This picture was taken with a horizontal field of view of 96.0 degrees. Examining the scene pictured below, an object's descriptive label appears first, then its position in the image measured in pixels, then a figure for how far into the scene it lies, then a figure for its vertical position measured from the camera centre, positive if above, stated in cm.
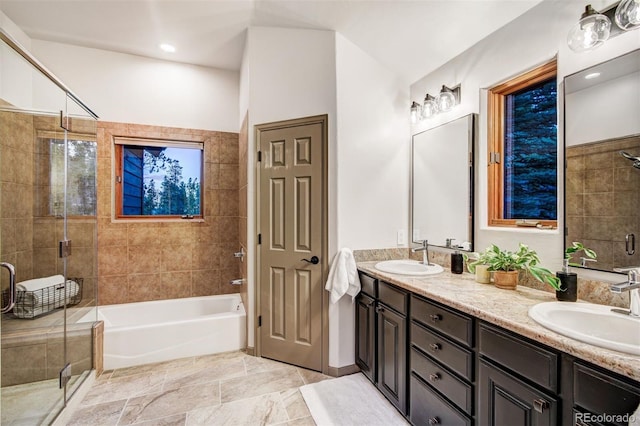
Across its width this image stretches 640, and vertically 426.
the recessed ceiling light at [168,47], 291 +170
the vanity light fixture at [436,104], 222 +90
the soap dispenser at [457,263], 206 -35
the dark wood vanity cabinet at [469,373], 91 -67
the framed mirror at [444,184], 213 +24
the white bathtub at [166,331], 250 -112
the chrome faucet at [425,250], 231 -29
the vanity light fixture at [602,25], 127 +89
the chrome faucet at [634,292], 111 -30
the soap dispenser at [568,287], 139 -35
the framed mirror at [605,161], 129 +27
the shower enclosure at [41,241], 176 -21
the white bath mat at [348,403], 184 -132
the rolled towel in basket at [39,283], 197 -51
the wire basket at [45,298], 192 -63
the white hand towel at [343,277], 223 -49
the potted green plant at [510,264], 160 -28
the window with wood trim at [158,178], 319 +40
